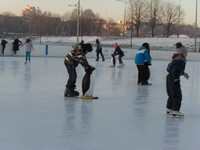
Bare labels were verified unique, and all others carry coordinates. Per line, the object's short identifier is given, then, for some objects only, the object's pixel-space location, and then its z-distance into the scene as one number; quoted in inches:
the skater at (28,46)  897.9
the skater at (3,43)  1156.8
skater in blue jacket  490.9
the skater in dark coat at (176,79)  273.4
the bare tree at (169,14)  2952.8
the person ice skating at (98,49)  1047.6
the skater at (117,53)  829.0
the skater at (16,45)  1161.5
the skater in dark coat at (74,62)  341.7
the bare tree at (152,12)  2851.9
